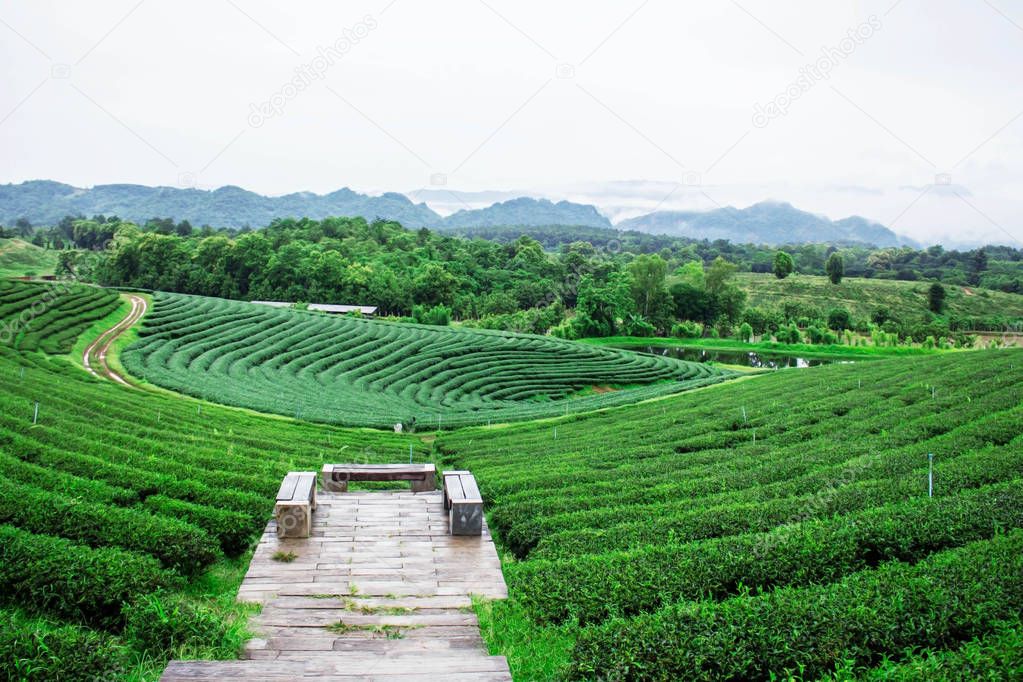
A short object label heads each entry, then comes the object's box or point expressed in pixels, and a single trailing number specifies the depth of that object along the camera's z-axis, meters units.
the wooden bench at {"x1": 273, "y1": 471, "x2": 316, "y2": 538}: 9.14
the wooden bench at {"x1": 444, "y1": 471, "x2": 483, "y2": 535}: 9.48
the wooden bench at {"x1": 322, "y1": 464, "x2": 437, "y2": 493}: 11.96
